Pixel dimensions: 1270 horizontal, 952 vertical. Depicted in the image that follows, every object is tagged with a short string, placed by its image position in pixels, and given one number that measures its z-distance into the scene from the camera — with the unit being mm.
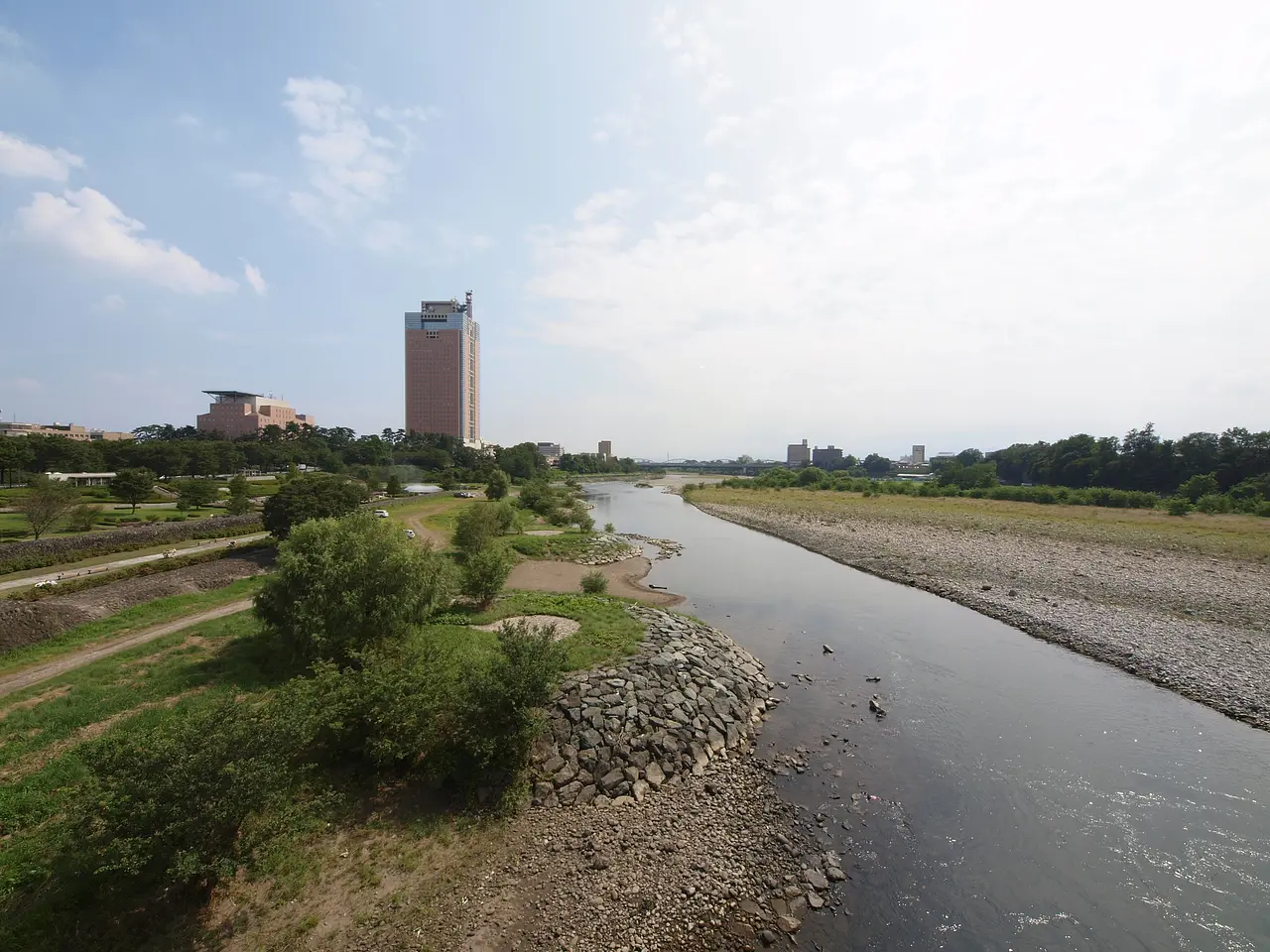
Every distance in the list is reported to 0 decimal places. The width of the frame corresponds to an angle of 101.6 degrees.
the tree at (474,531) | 29641
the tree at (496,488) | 65562
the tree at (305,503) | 31938
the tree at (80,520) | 32719
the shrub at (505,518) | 41306
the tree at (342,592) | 14648
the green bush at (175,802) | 7121
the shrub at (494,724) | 11094
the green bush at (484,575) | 21797
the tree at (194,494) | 44472
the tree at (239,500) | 41656
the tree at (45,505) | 29594
